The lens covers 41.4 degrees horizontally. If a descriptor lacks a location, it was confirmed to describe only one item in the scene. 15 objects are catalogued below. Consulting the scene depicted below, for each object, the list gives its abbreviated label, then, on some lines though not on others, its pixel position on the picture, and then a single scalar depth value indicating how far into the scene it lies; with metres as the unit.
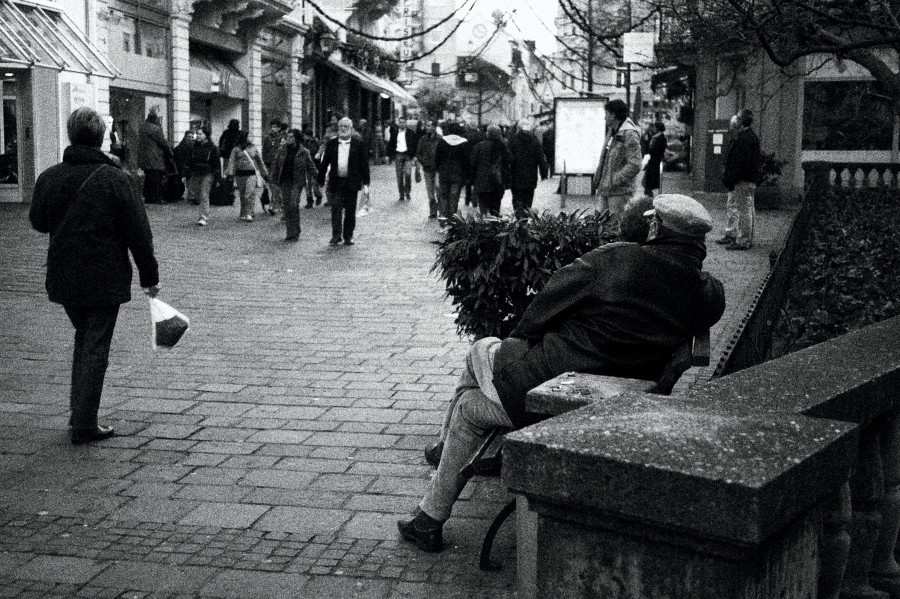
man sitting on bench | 4.54
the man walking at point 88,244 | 6.57
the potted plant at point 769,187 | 24.67
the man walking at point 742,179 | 16.39
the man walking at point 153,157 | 24.53
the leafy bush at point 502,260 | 6.27
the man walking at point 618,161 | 13.58
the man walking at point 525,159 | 19.53
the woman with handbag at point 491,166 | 19.48
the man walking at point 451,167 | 21.38
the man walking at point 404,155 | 27.05
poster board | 23.03
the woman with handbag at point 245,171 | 21.05
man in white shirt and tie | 17.20
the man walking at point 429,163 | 22.98
